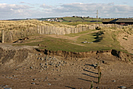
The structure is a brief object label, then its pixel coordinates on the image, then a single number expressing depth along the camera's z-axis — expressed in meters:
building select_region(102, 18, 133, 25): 71.94
